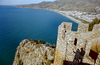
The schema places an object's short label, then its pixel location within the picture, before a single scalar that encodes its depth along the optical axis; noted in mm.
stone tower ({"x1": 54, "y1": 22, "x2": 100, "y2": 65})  4681
